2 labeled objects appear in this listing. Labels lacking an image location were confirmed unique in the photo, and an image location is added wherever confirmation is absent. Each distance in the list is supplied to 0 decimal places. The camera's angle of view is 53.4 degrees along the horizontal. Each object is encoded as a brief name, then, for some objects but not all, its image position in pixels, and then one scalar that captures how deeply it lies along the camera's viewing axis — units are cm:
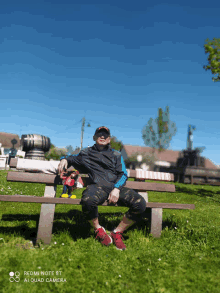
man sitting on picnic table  290
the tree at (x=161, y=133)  3992
